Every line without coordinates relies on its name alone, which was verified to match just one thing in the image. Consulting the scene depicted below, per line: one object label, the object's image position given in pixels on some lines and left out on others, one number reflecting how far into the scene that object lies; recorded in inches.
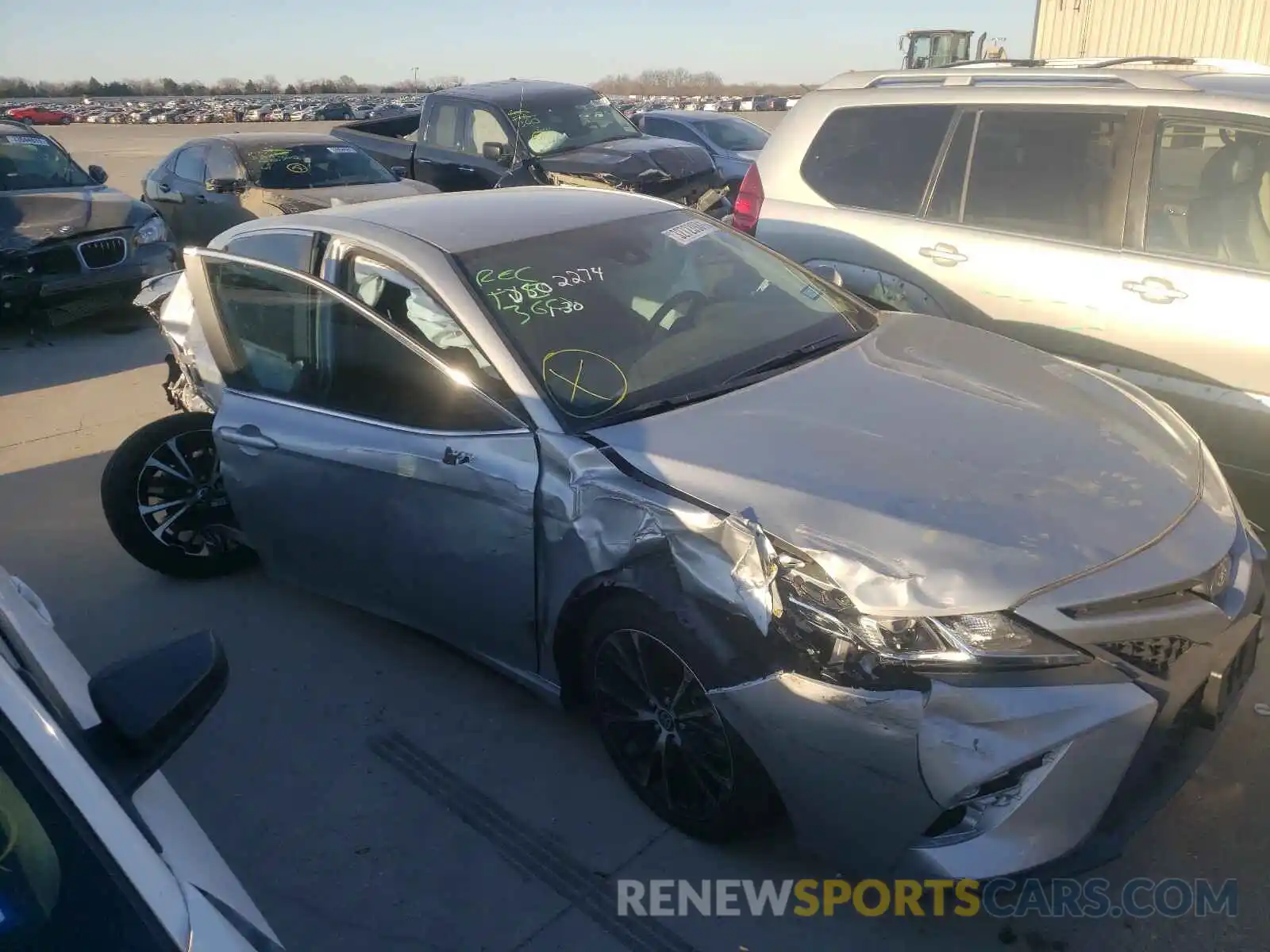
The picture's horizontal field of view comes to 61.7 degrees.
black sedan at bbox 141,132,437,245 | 386.9
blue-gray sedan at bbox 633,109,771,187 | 529.3
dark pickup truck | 402.0
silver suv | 165.5
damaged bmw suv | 343.0
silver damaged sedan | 93.3
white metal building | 536.7
